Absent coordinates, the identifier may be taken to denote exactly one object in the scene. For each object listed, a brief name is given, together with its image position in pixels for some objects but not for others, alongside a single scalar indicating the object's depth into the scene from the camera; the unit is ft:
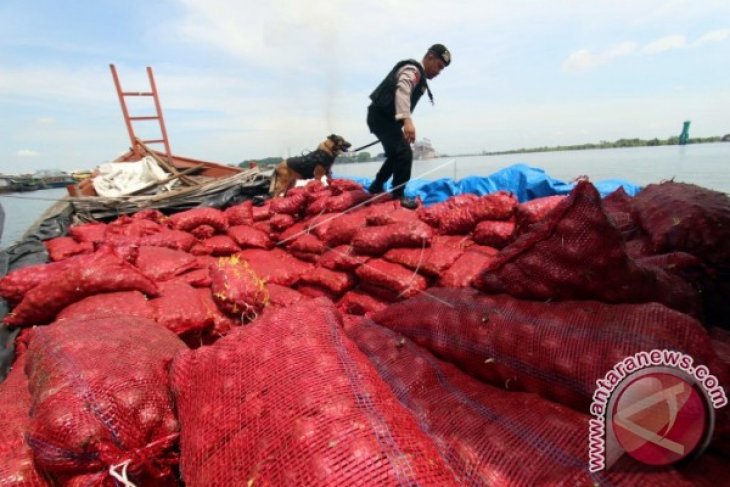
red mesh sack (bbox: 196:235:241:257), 13.93
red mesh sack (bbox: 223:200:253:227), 15.54
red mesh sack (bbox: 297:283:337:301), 11.36
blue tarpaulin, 16.88
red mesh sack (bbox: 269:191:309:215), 15.71
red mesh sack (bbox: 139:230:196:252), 12.55
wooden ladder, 29.25
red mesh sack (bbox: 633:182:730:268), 7.12
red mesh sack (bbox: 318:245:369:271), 11.02
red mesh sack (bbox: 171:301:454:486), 3.12
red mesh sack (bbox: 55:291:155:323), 7.48
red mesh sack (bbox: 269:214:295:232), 14.94
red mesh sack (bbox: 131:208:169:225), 16.68
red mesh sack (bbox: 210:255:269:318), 8.89
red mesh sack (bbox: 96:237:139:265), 8.82
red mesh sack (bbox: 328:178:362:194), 15.87
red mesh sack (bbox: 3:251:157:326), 7.83
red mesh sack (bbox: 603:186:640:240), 9.67
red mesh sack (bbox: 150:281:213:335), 7.80
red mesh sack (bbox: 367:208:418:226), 11.39
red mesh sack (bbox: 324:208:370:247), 12.03
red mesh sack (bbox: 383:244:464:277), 9.67
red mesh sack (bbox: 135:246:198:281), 10.23
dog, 24.38
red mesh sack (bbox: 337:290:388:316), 10.46
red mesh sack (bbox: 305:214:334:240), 12.74
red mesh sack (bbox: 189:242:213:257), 13.48
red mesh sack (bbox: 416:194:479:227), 11.13
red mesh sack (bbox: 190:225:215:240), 14.47
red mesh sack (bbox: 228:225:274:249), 14.10
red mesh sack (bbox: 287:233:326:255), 12.57
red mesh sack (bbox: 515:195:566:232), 9.18
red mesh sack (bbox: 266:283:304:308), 10.29
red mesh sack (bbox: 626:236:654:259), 8.26
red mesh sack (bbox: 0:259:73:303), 8.82
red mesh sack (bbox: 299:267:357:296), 11.18
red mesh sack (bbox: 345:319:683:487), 3.64
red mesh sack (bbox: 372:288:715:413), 4.49
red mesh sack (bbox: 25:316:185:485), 3.71
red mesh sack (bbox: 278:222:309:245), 13.71
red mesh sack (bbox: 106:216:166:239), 13.98
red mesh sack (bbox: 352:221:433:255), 10.35
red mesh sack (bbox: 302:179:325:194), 16.45
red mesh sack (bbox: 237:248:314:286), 12.02
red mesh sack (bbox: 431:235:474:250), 10.44
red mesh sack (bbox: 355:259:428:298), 9.61
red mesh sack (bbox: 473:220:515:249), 10.11
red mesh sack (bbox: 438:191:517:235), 10.62
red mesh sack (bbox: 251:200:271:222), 15.80
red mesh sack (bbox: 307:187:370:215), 14.29
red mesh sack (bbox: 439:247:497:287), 9.25
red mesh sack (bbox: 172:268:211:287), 10.25
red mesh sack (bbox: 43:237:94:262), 12.67
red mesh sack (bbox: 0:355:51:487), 3.83
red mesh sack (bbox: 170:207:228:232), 14.33
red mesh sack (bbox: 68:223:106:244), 13.67
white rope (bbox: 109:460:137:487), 3.74
